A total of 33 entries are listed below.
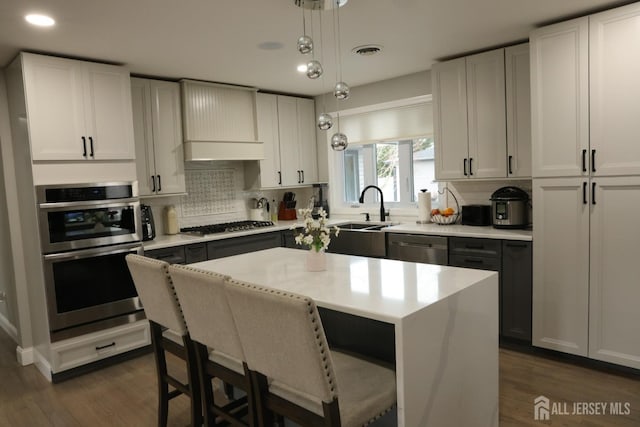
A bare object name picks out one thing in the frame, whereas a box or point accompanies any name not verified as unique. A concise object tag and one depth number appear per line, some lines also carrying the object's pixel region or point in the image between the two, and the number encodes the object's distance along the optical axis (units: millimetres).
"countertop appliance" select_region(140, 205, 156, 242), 3916
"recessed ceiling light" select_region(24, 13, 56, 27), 2516
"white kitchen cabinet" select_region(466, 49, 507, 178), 3592
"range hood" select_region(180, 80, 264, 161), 4211
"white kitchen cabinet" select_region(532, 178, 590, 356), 3014
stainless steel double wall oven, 3152
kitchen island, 1640
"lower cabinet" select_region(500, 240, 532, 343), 3295
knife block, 5254
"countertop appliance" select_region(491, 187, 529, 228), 3533
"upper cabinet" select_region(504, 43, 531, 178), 3456
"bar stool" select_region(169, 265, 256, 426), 1822
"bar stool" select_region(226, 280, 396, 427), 1493
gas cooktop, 4176
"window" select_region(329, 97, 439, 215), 4543
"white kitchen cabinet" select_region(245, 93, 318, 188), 4887
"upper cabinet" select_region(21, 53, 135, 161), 3098
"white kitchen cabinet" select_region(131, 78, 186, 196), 3920
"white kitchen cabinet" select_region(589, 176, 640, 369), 2811
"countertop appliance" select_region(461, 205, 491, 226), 3898
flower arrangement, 2395
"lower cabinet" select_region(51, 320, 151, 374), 3227
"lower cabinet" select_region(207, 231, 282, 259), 3979
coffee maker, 5453
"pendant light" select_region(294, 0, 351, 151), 2150
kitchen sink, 4160
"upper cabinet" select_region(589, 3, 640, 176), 2740
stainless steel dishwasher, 3708
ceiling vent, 3421
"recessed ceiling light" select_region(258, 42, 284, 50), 3225
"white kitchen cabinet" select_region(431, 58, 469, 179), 3791
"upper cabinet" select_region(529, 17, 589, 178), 2934
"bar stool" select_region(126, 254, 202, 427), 2131
